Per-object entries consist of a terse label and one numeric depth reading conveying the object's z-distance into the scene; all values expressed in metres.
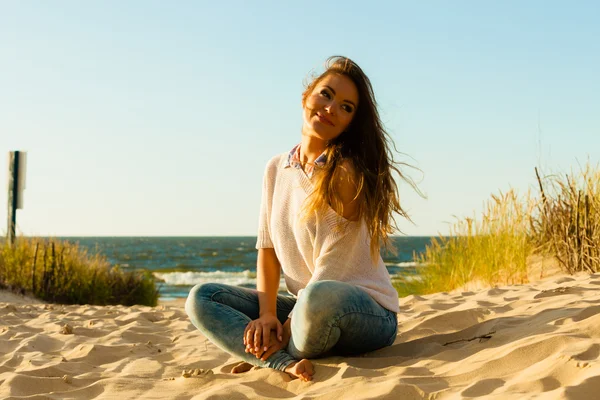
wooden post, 9.41
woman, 2.51
